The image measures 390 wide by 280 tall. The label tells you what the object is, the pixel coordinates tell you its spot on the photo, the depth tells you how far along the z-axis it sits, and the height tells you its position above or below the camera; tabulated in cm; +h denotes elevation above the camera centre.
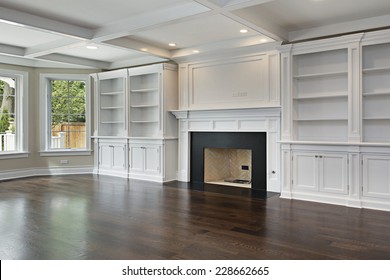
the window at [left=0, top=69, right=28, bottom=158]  692 +50
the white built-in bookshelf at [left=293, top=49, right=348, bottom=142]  488 +60
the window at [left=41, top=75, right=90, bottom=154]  750 +52
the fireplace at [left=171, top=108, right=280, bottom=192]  551 +0
